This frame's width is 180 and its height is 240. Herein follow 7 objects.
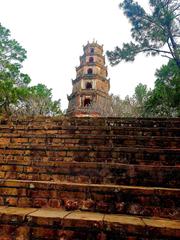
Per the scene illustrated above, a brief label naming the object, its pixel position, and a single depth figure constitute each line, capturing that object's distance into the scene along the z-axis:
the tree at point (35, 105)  16.12
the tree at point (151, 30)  12.22
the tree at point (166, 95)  12.17
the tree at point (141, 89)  26.43
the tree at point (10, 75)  14.30
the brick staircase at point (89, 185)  2.34
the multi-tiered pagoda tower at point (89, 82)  25.48
